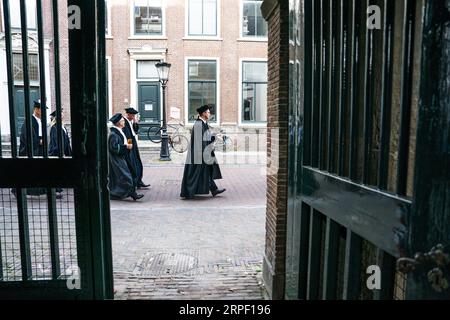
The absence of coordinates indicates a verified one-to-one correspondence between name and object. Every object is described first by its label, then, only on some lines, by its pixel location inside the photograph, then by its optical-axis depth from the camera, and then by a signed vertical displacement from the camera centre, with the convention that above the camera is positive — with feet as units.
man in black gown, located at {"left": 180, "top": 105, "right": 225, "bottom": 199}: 28.02 -3.38
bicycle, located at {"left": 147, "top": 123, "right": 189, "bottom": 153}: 57.00 -3.63
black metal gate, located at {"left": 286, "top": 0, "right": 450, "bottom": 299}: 4.52 -0.53
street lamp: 49.47 -2.38
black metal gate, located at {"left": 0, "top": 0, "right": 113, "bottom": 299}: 9.23 -1.11
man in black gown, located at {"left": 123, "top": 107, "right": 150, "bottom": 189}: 28.32 -2.77
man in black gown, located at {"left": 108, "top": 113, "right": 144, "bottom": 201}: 26.30 -3.47
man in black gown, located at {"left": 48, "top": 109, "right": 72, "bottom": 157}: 25.63 -1.89
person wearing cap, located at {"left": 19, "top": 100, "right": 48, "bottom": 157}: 22.41 -0.67
